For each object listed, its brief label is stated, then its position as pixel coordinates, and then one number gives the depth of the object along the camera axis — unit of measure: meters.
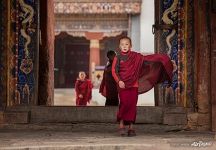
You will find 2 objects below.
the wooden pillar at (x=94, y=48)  26.19
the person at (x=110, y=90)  11.77
